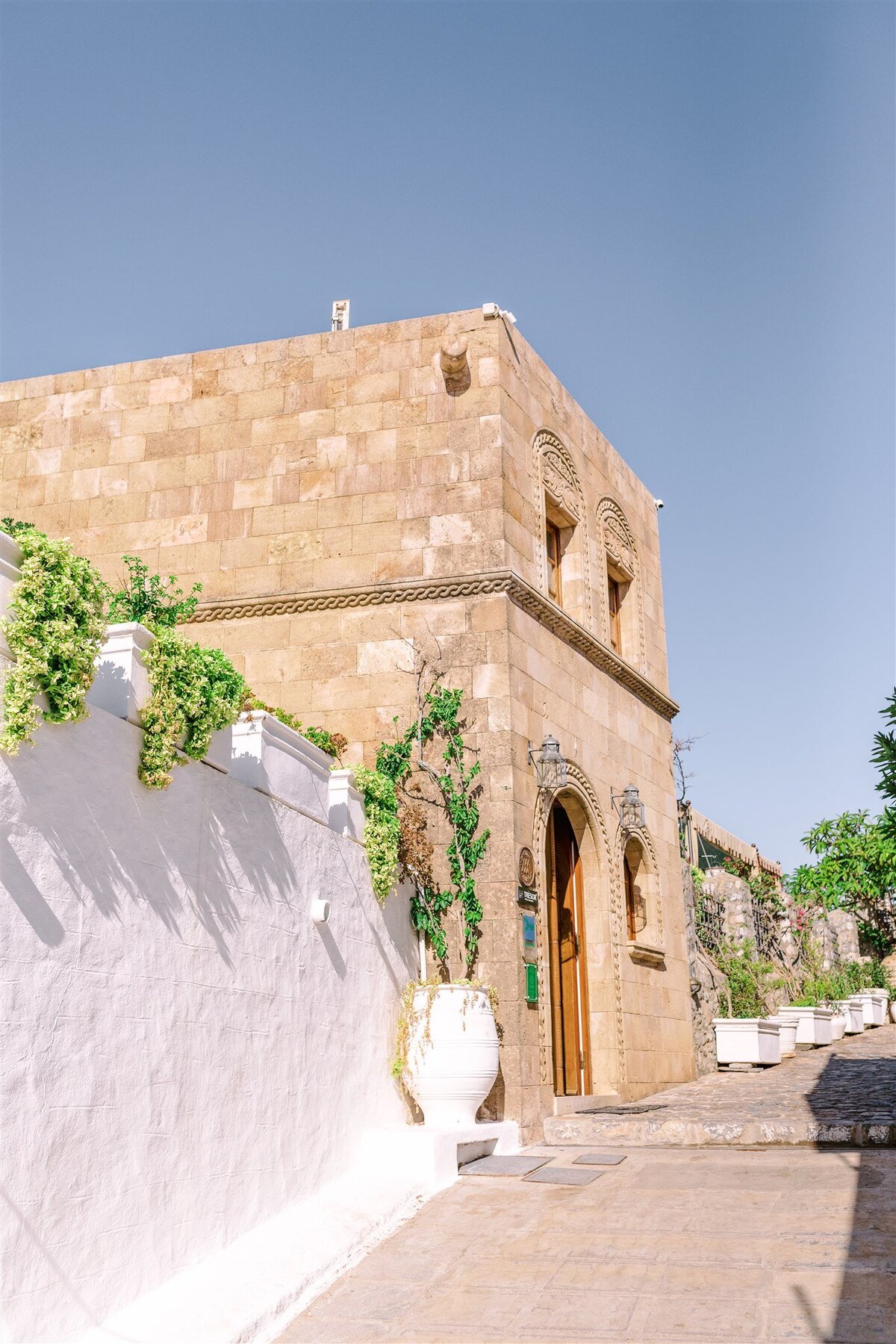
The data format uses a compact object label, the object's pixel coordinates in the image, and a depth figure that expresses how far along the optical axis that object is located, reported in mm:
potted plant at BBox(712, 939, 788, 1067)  13438
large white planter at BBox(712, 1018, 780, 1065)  13414
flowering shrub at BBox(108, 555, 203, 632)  6532
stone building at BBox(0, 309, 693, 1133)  9703
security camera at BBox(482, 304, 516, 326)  10412
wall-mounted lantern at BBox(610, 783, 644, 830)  11188
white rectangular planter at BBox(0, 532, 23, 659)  4773
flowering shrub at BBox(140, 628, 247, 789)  5582
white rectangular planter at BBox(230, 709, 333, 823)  6676
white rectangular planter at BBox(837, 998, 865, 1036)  17469
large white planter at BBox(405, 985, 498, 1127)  8164
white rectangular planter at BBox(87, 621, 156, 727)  5492
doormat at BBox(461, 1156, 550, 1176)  7711
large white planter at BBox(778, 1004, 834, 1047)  15633
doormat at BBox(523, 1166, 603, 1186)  7363
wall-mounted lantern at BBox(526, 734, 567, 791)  9555
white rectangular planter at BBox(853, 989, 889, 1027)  18594
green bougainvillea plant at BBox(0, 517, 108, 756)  4711
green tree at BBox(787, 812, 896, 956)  22047
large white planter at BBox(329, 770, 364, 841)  7844
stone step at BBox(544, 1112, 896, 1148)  8164
